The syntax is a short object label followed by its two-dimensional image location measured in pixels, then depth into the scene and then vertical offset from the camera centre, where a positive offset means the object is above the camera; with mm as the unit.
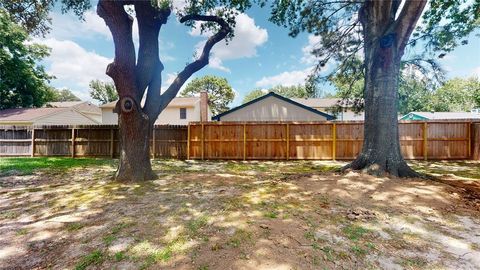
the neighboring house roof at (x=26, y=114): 17500 +1828
